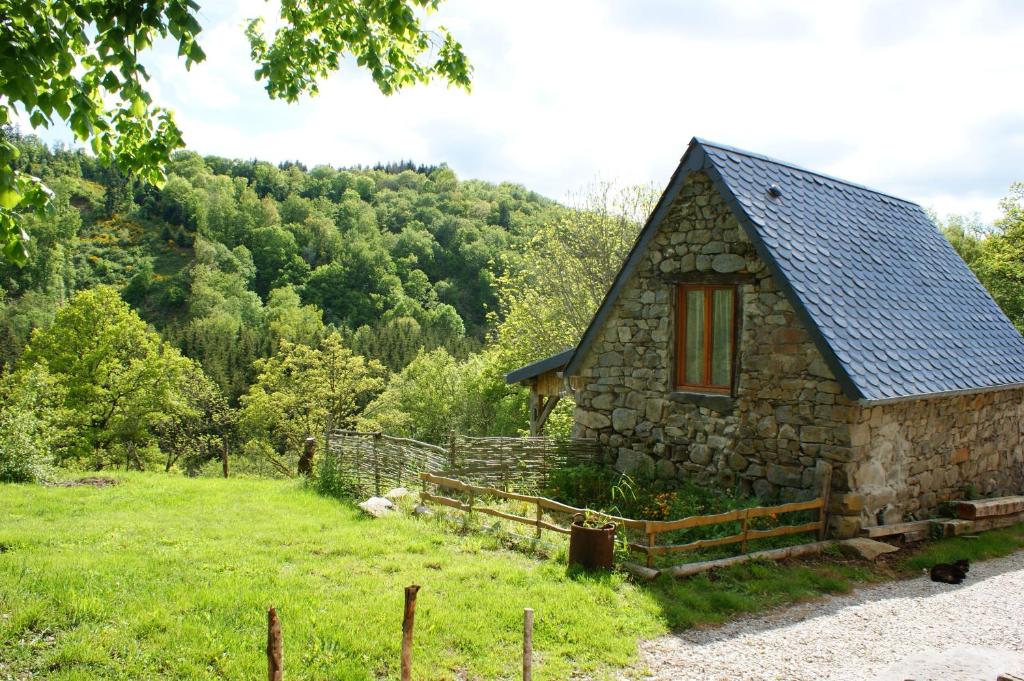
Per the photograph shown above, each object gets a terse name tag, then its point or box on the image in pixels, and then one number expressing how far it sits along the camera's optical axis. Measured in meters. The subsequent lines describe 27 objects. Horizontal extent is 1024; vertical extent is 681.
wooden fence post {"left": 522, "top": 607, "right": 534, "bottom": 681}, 3.92
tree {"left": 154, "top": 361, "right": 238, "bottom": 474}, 36.38
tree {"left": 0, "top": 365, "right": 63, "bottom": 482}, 14.73
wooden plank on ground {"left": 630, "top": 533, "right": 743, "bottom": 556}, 7.54
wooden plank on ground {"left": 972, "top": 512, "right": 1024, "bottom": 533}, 10.48
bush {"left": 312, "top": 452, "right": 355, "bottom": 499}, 13.34
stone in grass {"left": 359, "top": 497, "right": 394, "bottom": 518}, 10.54
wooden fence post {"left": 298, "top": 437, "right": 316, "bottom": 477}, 16.16
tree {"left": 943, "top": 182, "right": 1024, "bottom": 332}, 24.19
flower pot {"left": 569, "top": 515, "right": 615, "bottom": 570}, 7.39
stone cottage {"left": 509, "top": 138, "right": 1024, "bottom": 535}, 9.48
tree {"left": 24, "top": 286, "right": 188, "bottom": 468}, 28.52
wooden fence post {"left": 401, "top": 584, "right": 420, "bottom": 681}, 3.69
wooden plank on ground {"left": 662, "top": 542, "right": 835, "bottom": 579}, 7.48
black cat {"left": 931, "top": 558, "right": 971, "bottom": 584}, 8.16
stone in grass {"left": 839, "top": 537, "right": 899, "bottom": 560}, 8.70
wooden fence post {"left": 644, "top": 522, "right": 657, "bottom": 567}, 7.48
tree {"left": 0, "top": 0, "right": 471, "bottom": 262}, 4.14
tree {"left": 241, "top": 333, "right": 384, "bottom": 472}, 31.14
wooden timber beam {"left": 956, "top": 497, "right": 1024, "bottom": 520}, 10.35
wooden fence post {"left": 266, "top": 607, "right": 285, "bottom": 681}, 3.39
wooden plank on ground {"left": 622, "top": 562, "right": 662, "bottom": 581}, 7.28
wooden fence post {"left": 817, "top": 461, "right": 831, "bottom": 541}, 9.07
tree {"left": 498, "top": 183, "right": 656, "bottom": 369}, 26.75
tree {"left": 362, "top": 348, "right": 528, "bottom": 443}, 33.12
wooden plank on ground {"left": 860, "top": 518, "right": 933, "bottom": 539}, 9.16
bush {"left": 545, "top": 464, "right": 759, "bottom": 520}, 9.76
